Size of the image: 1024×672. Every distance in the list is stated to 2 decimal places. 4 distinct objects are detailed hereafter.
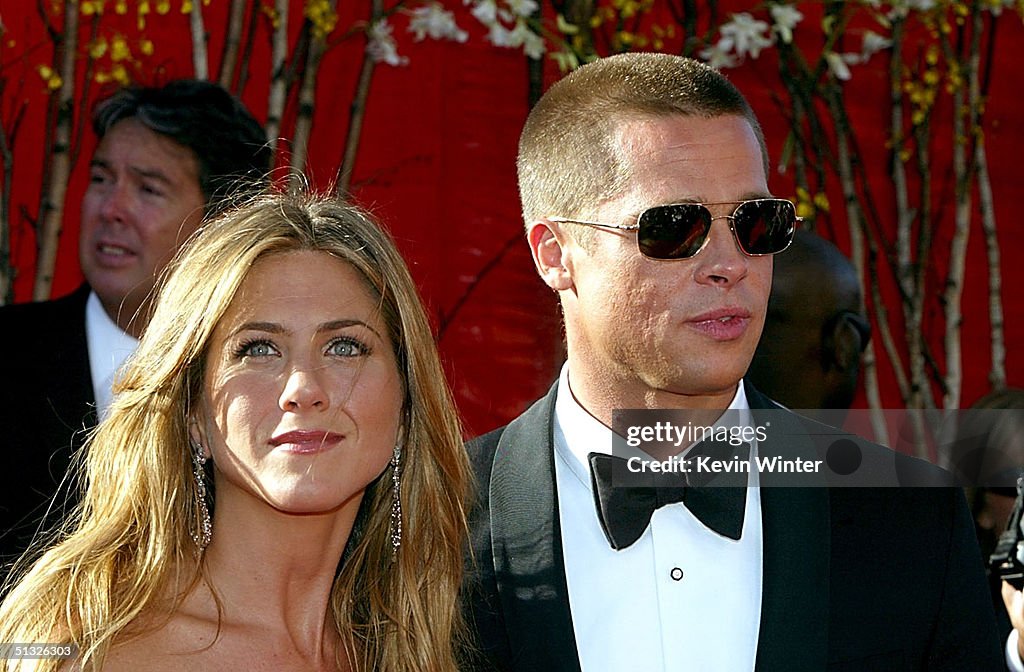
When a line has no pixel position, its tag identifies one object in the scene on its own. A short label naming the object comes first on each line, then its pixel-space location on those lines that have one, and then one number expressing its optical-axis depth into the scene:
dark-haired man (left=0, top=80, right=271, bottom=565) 3.11
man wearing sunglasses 2.37
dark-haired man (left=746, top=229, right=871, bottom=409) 3.36
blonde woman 2.31
